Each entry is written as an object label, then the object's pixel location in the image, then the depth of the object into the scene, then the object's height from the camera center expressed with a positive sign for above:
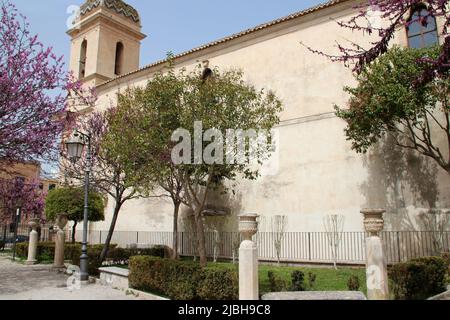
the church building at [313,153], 13.90 +3.02
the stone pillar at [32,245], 16.66 -0.64
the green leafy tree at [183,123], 11.19 +3.08
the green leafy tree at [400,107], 11.82 +3.84
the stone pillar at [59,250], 14.66 -0.74
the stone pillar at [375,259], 7.07 -0.52
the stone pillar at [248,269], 7.12 -0.70
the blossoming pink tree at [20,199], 25.10 +2.06
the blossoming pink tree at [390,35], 5.07 +2.64
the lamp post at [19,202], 26.41 +1.86
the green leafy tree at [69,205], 18.64 +1.19
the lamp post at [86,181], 11.63 +1.48
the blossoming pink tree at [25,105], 9.81 +3.19
